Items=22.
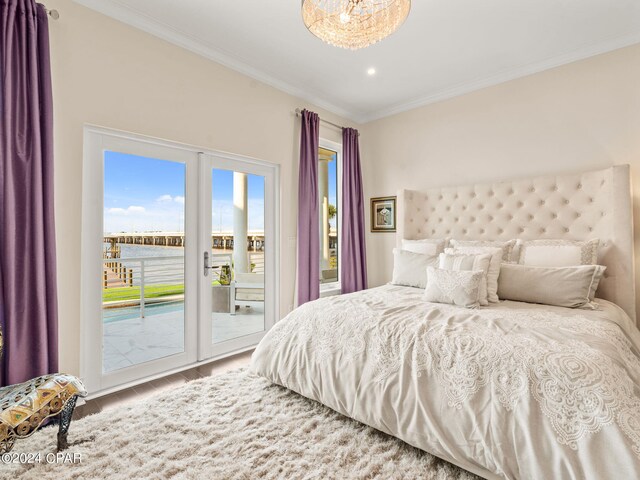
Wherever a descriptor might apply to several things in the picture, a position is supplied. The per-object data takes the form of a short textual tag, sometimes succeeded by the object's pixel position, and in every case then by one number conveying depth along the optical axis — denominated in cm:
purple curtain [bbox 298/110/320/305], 381
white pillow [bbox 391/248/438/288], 313
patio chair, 339
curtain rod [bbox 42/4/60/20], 218
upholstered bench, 146
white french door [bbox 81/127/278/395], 247
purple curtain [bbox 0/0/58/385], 196
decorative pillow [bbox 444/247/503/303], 254
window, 467
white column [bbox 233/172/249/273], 337
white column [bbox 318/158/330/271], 469
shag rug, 158
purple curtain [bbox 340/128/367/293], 438
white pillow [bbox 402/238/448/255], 353
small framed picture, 440
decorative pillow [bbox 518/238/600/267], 265
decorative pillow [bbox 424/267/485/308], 236
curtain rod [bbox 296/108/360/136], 385
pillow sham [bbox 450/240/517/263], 310
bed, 127
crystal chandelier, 196
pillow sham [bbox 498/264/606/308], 233
